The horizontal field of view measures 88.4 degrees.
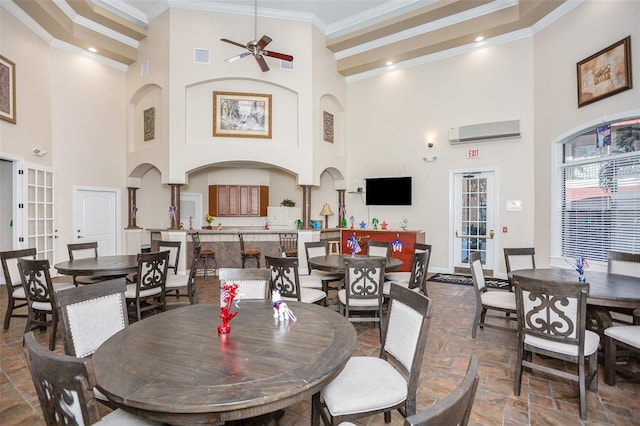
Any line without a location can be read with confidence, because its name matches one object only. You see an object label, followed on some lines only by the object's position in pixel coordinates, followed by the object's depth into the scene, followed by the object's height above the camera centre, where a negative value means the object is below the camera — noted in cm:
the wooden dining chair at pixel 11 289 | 362 -86
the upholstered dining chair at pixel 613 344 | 247 -102
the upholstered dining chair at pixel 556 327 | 228 -84
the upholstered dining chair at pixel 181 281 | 419 -89
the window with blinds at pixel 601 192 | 443 +29
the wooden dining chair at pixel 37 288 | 332 -77
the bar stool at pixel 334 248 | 755 -84
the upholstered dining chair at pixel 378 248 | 490 -54
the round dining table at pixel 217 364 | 116 -65
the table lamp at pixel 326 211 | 837 +4
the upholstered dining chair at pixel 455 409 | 78 -49
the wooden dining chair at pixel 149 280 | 366 -77
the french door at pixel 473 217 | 686 -11
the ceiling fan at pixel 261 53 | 558 +285
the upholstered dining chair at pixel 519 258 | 414 -61
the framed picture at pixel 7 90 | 538 +208
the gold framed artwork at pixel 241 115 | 727 +220
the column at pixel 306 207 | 775 +13
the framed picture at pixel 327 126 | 803 +215
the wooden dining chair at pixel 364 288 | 348 -81
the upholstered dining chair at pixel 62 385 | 107 -58
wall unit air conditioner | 645 +163
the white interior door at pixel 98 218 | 712 -9
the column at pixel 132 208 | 797 +14
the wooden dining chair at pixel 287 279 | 340 -71
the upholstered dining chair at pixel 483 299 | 338 -93
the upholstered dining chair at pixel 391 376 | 165 -92
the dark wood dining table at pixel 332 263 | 392 -64
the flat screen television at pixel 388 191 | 770 +51
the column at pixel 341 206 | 870 +17
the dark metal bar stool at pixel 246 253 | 679 -83
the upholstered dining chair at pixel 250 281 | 263 -55
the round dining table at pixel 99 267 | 363 -60
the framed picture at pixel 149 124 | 749 +207
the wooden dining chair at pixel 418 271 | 380 -70
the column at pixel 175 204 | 721 +21
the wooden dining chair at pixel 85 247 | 418 -53
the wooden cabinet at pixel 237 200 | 945 +38
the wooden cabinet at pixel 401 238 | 703 -57
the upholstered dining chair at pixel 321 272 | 436 -72
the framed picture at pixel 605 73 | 427 +194
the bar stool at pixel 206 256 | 679 -90
